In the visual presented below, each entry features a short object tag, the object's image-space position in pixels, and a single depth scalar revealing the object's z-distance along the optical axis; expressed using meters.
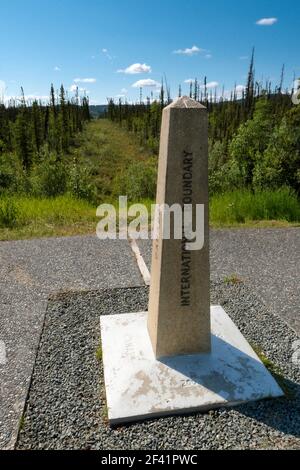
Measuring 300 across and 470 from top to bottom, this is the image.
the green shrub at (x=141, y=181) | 15.05
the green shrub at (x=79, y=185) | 11.95
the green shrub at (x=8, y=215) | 7.08
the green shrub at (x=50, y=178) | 12.93
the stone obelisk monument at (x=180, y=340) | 2.53
